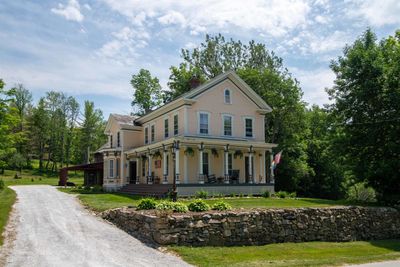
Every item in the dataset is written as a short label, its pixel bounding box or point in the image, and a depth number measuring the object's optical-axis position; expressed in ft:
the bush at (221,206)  48.57
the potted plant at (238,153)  94.27
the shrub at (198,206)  46.83
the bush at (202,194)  74.93
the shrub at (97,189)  108.70
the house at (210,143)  85.71
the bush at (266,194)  82.99
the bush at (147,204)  49.29
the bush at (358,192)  119.96
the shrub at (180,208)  45.88
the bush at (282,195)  83.56
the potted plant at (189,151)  85.51
